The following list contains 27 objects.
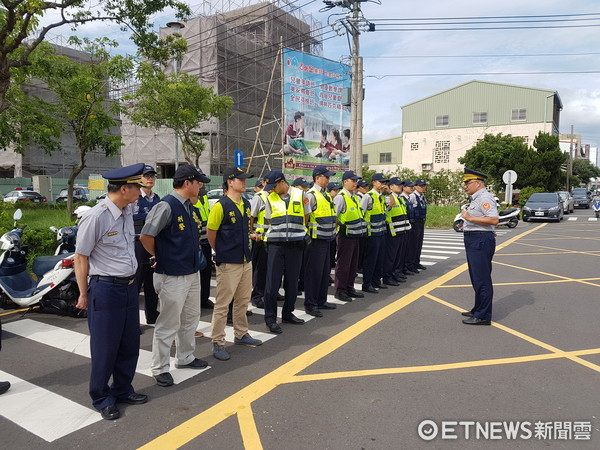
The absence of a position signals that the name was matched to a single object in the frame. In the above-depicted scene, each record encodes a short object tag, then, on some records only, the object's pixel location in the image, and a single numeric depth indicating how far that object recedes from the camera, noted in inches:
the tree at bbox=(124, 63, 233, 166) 836.6
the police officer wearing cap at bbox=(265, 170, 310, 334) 215.6
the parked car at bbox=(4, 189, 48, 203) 1011.4
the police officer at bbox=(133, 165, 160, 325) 226.2
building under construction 1204.5
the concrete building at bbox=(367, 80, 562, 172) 1681.8
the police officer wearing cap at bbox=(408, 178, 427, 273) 363.3
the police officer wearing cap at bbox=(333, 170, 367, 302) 276.5
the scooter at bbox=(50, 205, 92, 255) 266.4
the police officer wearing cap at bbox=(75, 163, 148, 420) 133.6
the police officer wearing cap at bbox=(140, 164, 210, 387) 155.6
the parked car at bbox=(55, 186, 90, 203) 1096.6
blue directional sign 761.3
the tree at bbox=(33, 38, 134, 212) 487.8
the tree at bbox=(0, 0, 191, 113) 363.3
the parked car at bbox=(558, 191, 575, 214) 1209.2
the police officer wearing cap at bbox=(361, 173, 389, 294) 296.2
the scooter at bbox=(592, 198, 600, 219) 1069.3
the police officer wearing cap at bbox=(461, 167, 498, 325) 224.5
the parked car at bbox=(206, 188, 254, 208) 835.8
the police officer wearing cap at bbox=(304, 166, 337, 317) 243.9
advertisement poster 850.1
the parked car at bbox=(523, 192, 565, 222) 916.3
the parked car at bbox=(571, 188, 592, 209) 1535.3
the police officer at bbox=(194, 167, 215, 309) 261.9
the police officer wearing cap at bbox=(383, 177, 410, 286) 325.7
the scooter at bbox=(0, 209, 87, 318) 237.0
